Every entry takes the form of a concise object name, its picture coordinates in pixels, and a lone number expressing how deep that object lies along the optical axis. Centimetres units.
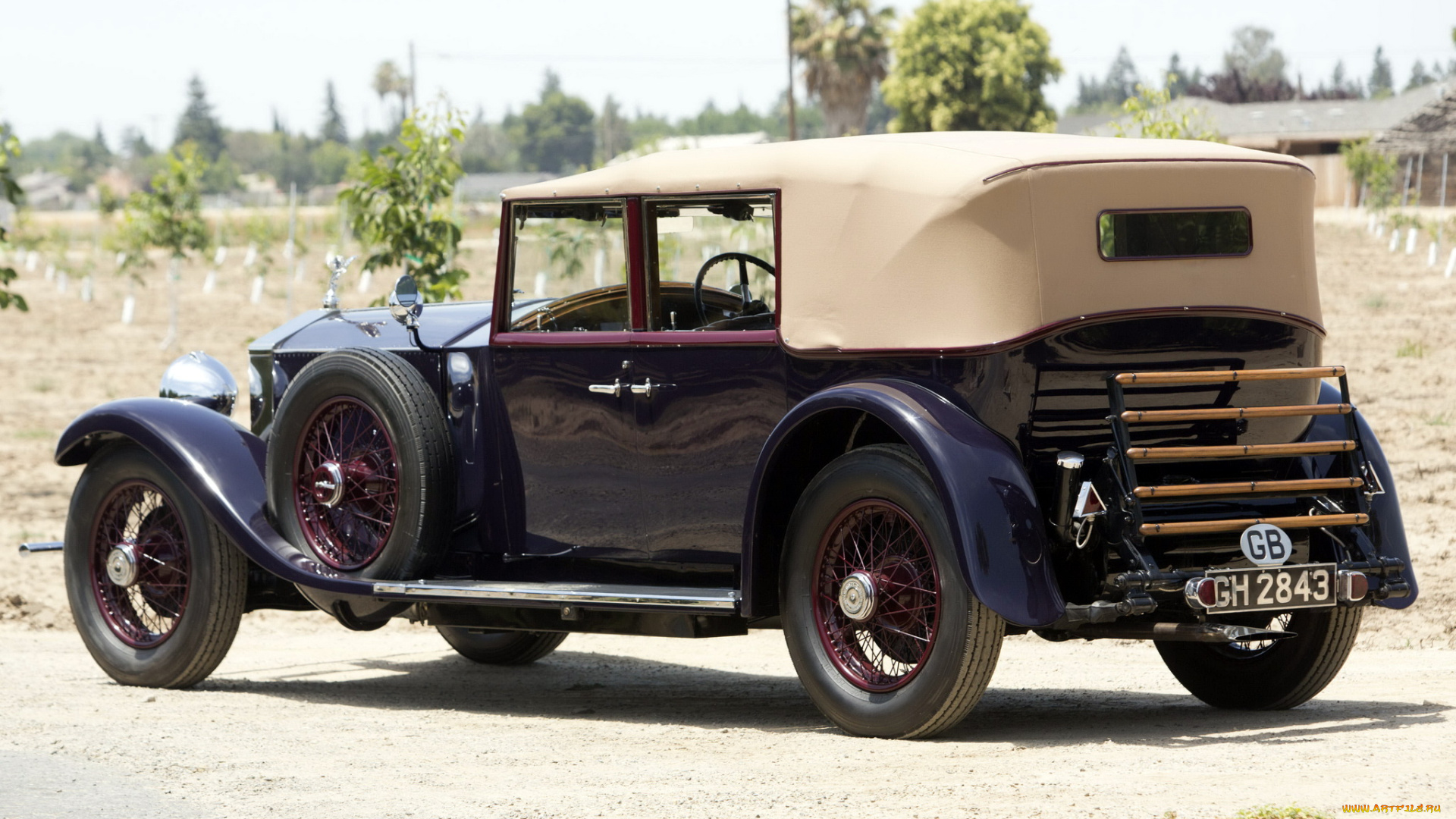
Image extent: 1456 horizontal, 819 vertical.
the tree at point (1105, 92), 19194
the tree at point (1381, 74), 18250
